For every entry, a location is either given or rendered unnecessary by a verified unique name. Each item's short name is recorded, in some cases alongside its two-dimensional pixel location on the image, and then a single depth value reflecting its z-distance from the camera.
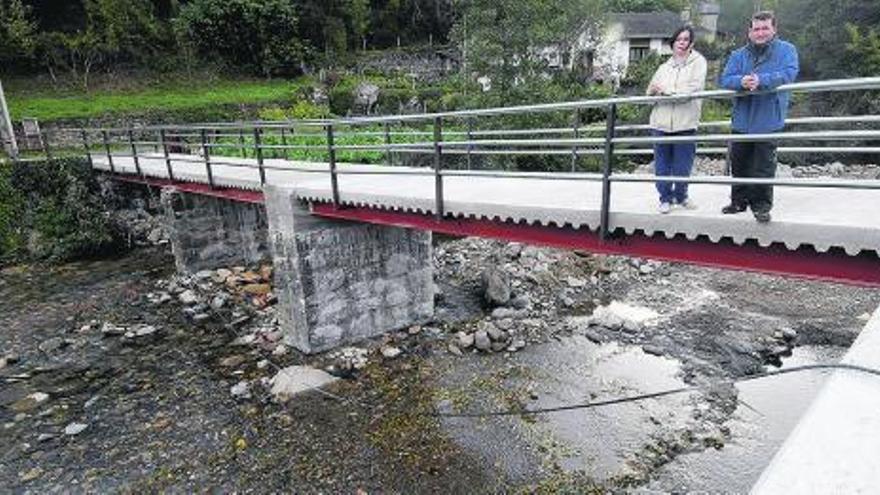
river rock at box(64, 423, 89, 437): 8.52
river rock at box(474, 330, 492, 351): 10.64
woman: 5.47
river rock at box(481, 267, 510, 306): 12.38
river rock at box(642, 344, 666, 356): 10.35
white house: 38.34
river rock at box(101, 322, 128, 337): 11.79
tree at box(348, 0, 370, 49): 41.97
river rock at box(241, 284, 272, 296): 13.53
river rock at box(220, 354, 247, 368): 10.45
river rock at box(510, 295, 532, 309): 12.24
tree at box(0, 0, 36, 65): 27.55
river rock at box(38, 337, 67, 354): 11.14
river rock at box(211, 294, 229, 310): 12.88
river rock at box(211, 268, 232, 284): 14.29
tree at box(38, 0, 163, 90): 29.97
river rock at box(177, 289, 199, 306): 13.20
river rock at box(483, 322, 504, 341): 10.88
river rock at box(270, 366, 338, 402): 9.29
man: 4.60
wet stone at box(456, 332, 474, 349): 10.72
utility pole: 19.00
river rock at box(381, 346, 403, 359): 10.44
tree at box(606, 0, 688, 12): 58.31
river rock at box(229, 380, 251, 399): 9.37
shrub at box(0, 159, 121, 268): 16.28
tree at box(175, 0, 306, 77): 34.84
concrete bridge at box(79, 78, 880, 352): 4.78
